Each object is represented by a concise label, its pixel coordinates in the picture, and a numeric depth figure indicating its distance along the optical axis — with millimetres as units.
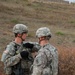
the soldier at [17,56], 6709
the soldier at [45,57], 6253
